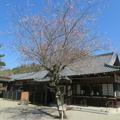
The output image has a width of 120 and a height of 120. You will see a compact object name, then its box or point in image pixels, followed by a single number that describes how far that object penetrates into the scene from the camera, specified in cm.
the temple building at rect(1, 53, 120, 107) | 1175
